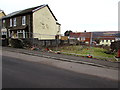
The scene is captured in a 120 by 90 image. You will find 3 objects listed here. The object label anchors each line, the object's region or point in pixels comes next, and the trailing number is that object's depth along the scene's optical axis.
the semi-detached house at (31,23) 21.05
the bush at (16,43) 14.77
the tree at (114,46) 13.19
